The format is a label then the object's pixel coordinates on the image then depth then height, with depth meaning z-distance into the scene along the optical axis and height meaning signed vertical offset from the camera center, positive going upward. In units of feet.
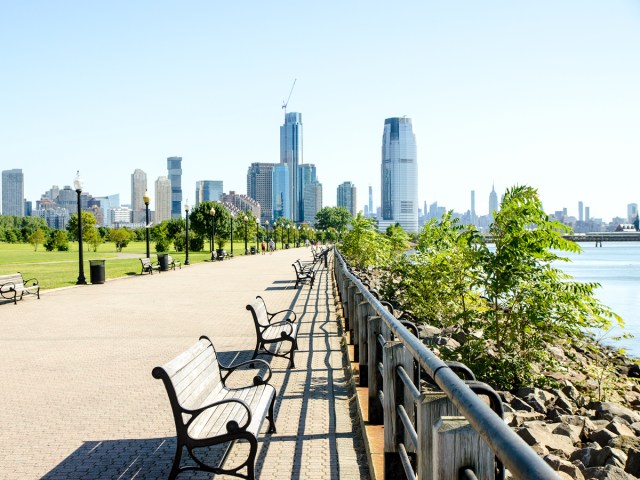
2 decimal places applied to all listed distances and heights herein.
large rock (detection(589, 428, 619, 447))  20.16 -7.45
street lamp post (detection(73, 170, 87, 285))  73.26 +0.32
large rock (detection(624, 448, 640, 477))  16.46 -6.91
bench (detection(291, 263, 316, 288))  69.96 -6.21
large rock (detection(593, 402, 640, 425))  24.18 -8.07
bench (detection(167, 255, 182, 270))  104.84 -6.32
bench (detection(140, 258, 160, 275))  94.71 -6.13
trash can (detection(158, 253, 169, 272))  102.58 -6.08
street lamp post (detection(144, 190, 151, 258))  105.15 +5.53
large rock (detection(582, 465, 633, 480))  15.06 -6.59
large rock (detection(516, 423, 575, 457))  18.17 -7.03
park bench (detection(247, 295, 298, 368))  26.66 -5.10
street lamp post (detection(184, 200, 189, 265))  124.91 +4.70
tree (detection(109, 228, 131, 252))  230.31 -3.59
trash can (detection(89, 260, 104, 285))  74.59 -5.77
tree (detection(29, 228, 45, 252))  244.05 -3.15
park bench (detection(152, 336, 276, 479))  13.21 -4.78
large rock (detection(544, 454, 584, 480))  15.94 -6.77
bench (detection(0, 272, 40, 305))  53.22 -5.43
